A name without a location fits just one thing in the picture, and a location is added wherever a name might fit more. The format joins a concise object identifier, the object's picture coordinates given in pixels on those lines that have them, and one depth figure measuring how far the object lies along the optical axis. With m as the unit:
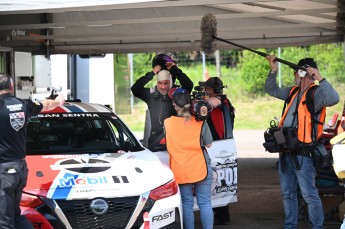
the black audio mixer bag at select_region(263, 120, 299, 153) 13.26
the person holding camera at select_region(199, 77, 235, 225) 15.25
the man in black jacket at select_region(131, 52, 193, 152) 14.76
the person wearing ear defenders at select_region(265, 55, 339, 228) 13.24
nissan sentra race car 11.19
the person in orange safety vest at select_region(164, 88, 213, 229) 12.95
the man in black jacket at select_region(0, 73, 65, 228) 10.65
